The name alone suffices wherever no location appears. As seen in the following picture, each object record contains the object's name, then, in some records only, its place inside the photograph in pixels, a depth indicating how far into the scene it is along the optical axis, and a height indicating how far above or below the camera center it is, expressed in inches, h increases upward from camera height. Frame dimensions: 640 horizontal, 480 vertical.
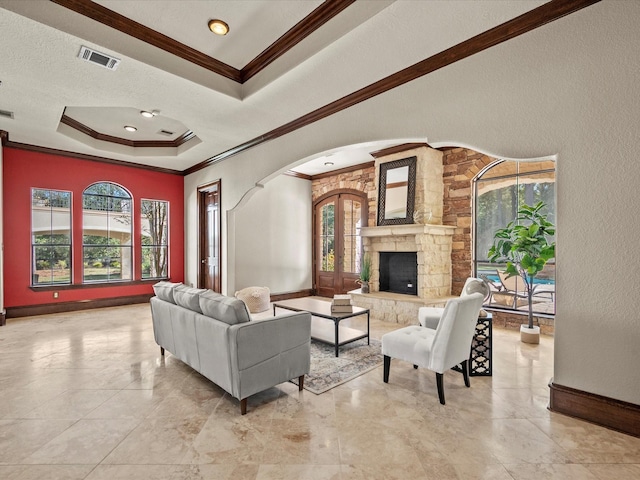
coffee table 147.9 -45.9
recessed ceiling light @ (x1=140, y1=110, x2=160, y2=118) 169.9 +67.0
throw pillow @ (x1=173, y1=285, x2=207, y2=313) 115.2 -22.0
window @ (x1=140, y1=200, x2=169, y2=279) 272.7 -0.7
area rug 118.1 -52.4
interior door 257.4 -1.7
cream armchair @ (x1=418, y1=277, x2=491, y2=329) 128.0 -34.9
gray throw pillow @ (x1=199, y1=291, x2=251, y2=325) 99.5 -22.6
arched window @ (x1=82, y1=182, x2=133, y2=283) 246.2 +2.6
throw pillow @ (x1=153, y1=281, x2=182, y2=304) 132.3 -22.7
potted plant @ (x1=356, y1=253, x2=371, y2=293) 232.1 -28.1
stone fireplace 205.0 -8.3
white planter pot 161.8 -49.1
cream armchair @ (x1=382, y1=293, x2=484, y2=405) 103.0 -36.1
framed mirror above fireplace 215.8 +29.4
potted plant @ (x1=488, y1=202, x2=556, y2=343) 155.9 -6.4
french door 279.1 -4.2
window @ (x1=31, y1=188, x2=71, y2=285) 226.1 -0.2
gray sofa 95.8 -33.6
